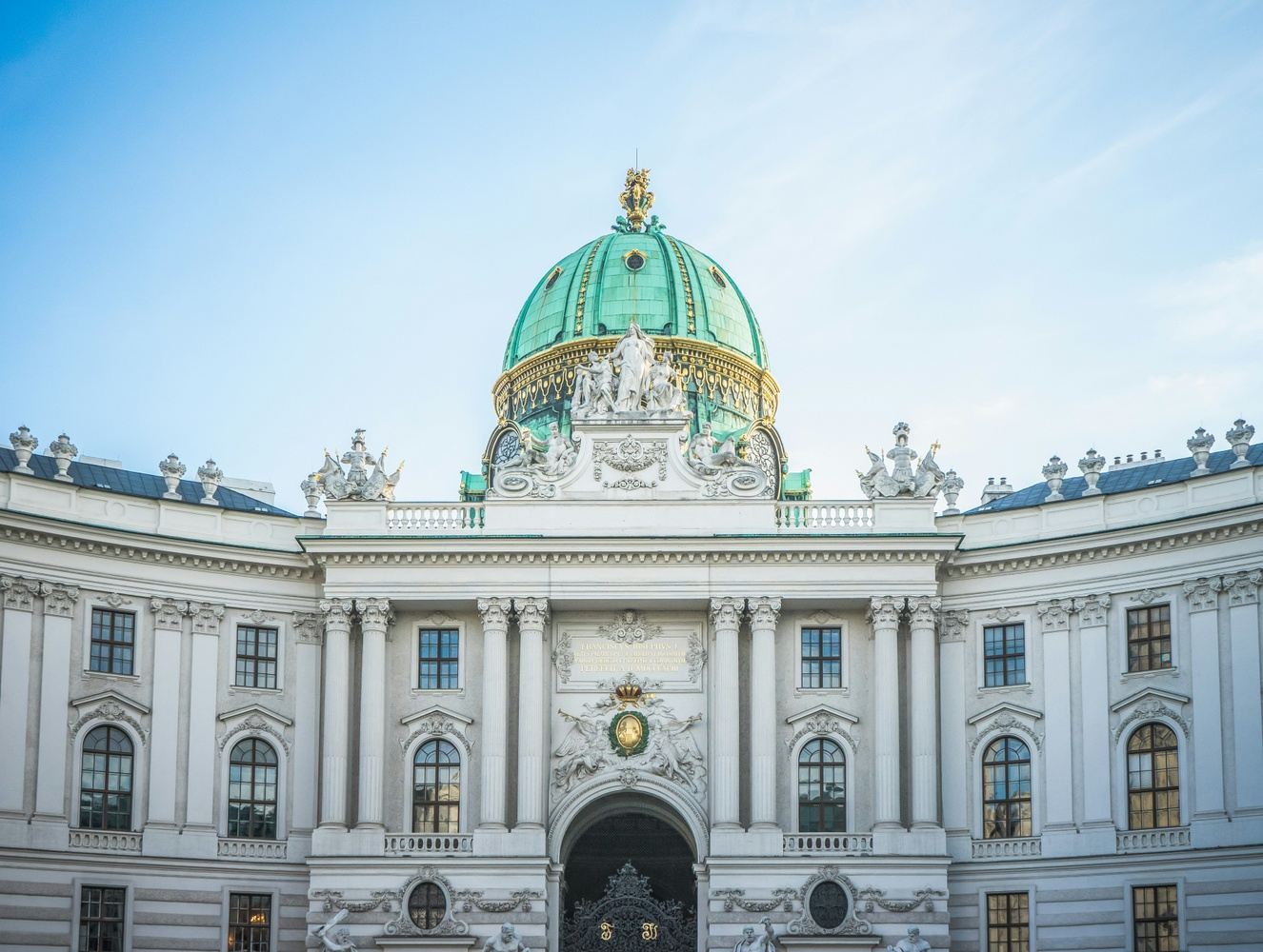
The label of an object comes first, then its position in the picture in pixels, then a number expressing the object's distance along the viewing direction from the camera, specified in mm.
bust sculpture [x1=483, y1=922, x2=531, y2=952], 53719
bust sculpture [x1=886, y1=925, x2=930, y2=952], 53094
